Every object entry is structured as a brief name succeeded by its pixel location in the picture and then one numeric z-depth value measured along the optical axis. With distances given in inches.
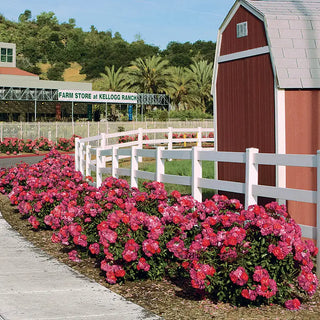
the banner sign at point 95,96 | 2361.0
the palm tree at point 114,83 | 3021.7
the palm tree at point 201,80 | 3009.4
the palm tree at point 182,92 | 2992.1
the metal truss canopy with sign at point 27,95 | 2320.4
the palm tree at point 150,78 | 2982.3
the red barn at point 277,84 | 370.9
